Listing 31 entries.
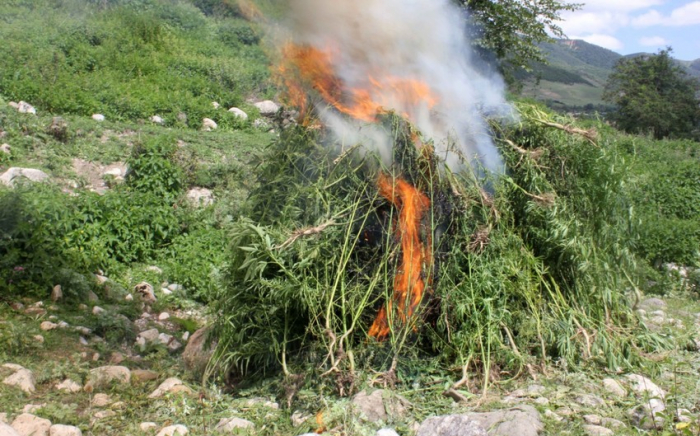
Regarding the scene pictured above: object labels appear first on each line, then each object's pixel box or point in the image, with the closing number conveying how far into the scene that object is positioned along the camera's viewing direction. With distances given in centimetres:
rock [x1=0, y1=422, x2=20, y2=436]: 342
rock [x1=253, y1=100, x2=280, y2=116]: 1399
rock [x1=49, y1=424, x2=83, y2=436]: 377
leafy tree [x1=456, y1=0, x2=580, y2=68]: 1189
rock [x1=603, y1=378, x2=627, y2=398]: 412
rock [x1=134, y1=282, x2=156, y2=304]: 671
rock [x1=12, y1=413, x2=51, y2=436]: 376
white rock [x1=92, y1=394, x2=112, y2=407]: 430
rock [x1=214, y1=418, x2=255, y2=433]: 384
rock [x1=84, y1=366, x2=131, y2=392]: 451
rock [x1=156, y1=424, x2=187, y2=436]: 382
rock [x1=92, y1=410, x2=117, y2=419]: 411
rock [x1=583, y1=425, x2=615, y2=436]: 349
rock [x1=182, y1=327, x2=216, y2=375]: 489
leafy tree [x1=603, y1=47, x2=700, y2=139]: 2322
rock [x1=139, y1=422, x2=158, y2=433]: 392
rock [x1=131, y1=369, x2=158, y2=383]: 471
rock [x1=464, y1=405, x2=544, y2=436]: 342
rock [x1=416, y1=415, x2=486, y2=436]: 344
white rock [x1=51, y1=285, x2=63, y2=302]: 591
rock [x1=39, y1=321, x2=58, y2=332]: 533
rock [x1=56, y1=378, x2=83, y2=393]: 447
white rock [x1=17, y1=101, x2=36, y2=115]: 1021
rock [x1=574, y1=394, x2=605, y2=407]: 392
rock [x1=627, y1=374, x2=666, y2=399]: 407
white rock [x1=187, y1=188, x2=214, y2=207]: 879
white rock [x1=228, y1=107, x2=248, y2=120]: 1312
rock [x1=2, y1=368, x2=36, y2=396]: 434
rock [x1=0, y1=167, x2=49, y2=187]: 777
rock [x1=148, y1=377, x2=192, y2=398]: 444
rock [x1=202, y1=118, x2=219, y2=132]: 1236
